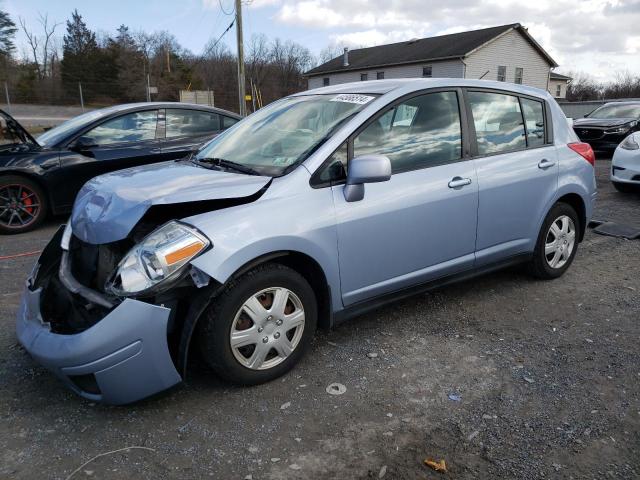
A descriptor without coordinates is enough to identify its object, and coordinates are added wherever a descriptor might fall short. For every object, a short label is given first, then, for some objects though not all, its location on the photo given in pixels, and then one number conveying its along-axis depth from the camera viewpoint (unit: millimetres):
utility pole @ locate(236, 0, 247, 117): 20966
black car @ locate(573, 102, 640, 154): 13352
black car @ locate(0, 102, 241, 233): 6133
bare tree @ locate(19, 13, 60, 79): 52312
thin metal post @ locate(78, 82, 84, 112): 32881
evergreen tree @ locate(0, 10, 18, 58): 41594
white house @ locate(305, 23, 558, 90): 35844
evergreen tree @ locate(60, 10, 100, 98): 34375
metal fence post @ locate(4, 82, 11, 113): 30925
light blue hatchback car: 2484
